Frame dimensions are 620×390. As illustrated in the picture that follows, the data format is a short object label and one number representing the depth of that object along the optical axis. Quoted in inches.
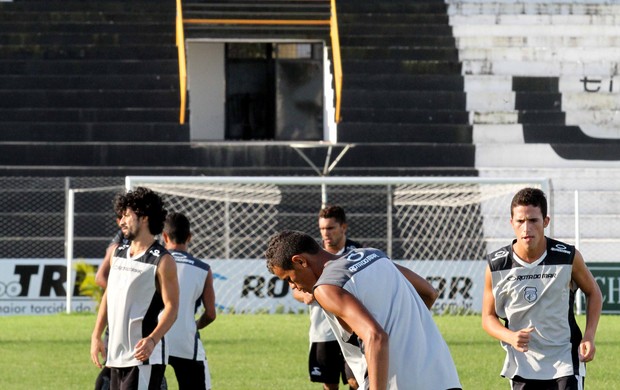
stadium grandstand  1683.1
